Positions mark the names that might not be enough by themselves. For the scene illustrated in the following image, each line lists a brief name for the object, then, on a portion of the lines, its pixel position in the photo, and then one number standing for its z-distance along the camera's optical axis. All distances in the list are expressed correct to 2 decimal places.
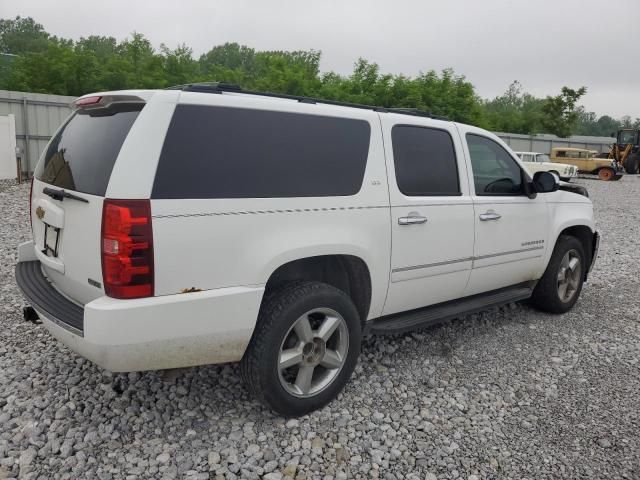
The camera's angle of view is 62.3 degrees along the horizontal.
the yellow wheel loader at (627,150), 31.39
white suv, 2.55
